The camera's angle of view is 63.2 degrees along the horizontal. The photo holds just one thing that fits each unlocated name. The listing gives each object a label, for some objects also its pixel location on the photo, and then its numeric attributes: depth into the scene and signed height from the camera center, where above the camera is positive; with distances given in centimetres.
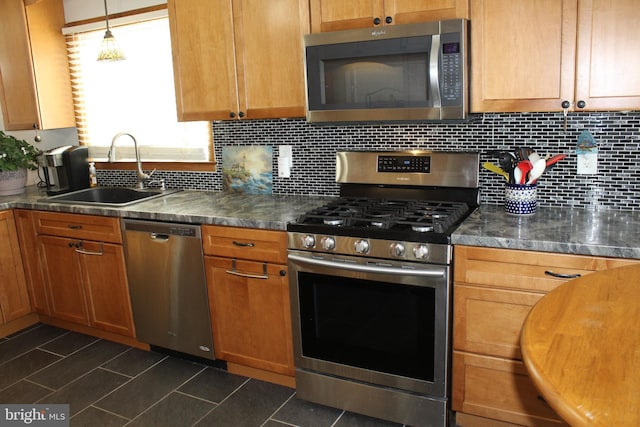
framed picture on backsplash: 319 -32
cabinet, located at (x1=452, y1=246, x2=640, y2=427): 197 -86
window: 347 +17
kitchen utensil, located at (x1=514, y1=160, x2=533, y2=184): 231 -29
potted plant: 351 -23
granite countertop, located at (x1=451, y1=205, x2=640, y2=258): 187 -50
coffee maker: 355 -29
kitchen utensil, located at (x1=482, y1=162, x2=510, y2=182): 239 -29
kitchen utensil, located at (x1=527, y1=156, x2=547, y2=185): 228 -29
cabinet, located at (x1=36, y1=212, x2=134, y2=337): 302 -87
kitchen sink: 349 -48
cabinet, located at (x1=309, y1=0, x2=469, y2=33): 224 +43
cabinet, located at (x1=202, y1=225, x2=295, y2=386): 249 -89
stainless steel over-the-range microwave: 223 +16
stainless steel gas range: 210 -80
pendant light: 309 +44
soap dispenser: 378 -38
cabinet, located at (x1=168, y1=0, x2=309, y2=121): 263 +31
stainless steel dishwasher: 271 -87
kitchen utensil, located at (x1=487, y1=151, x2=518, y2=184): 239 -25
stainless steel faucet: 349 -34
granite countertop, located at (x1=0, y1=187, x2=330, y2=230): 254 -48
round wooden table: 80 -45
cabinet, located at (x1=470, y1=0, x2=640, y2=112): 202 +19
